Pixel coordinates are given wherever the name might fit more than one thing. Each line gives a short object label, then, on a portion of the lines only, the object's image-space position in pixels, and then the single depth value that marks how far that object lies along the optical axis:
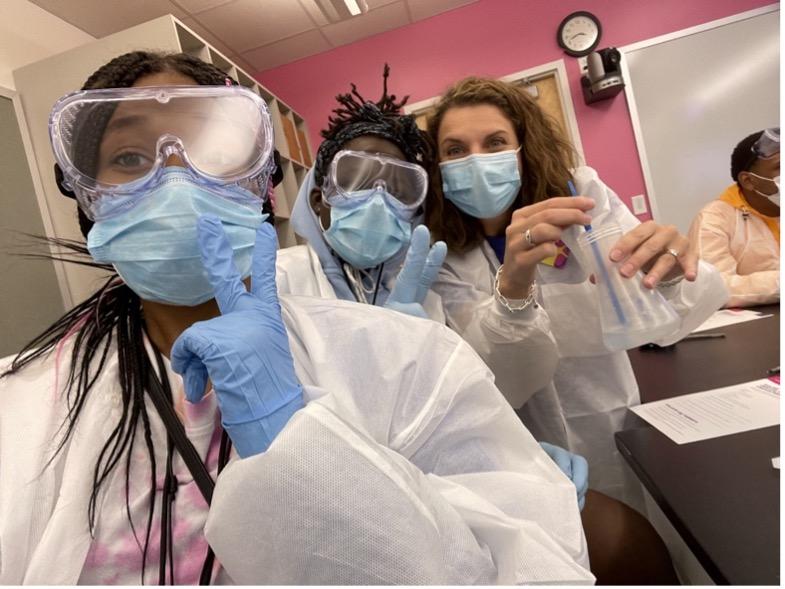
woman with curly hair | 1.13
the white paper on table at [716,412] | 0.83
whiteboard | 3.01
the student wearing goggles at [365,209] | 1.17
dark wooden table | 0.53
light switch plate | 3.20
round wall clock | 3.12
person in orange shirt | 2.10
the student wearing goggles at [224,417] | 0.46
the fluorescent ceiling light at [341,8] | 2.66
